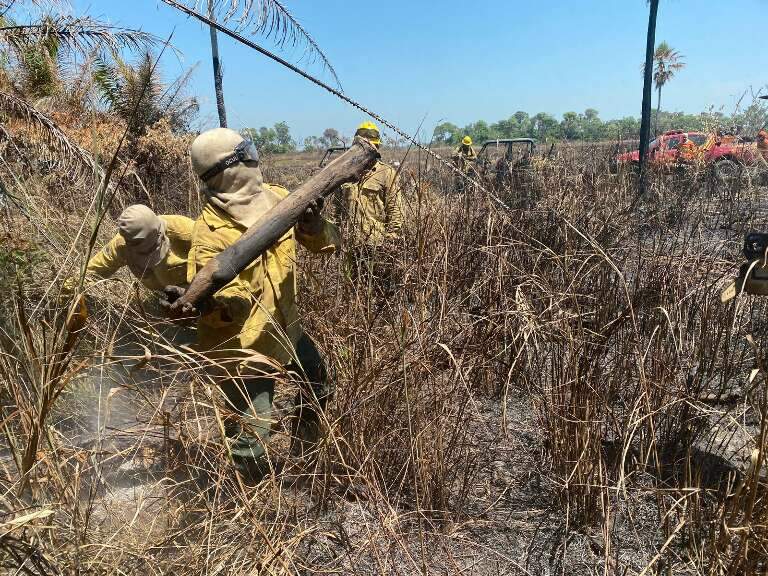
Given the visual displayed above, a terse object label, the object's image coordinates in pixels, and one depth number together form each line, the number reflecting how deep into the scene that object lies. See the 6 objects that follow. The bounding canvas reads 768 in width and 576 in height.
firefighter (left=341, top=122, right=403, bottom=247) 2.37
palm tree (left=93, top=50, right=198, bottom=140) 6.37
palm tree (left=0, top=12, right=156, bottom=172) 4.48
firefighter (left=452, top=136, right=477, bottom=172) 11.91
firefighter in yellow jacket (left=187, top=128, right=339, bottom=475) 1.76
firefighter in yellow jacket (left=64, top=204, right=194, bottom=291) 1.83
